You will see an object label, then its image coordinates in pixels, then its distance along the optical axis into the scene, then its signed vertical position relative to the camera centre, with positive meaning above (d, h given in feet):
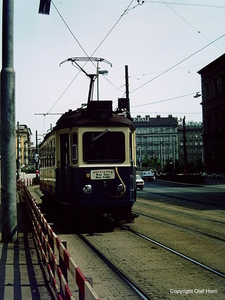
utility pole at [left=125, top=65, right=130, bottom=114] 107.52 +20.78
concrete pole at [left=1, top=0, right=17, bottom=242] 36.60 +2.93
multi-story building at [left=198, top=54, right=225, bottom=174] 202.90 +24.28
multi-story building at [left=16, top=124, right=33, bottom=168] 430.20 +26.87
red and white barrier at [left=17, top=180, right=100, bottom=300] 11.95 -3.71
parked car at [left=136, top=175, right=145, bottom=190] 139.70 -4.31
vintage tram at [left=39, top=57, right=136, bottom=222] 40.01 +0.48
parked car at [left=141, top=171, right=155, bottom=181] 217.77 -3.18
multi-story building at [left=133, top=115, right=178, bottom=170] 479.00 +32.33
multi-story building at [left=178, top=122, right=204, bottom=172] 470.80 +26.88
